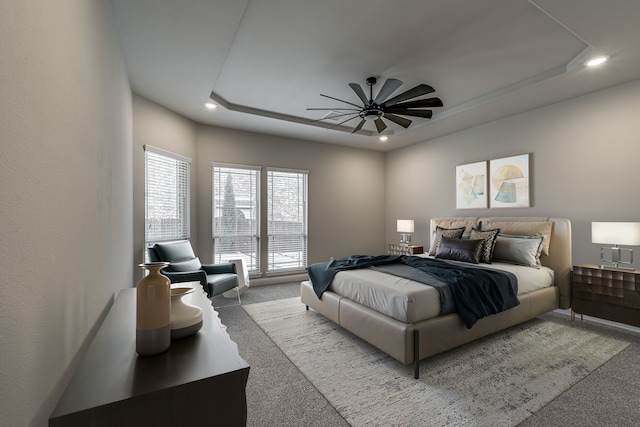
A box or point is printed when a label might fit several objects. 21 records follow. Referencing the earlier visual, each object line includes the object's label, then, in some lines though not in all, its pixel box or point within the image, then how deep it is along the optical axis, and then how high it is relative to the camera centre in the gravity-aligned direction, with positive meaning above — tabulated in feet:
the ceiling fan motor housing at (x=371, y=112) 10.89 +3.99
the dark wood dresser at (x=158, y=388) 2.73 -1.78
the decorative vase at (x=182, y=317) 4.06 -1.47
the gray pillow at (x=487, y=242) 12.91 -1.29
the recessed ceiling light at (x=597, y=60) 9.44 +5.15
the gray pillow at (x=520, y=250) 12.30 -1.60
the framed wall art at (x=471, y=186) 15.90 +1.63
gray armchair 11.30 -2.27
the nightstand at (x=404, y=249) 18.38 -2.31
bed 8.11 -3.04
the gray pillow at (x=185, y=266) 11.84 -2.12
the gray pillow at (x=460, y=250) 12.91 -1.66
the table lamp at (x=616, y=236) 9.87 -0.84
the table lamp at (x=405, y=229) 18.94 -0.95
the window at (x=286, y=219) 18.48 -0.24
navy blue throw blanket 8.95 -2.40
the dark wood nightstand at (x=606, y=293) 10.24 -3.04
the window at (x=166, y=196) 13.04 +1.02
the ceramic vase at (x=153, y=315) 3.63 -1.27
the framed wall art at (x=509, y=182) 14.25 +1.65
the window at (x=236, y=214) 16.80 +0.12
